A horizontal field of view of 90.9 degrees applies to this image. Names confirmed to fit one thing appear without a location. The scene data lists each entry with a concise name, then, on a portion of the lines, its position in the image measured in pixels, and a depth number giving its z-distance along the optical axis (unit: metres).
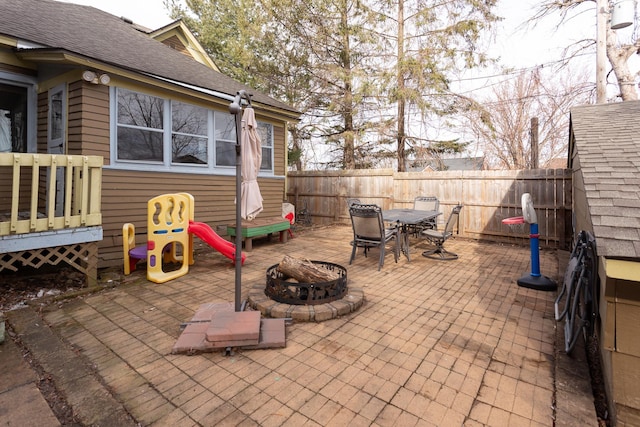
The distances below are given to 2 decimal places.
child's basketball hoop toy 4.32
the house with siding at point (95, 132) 4.07
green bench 6.57
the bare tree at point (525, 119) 15.48
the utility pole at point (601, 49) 8.06
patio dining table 5.83
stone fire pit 3.29
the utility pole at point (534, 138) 12.60
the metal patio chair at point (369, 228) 5.16
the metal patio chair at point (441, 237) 5.89
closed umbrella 3.50
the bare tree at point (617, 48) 9.46
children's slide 5.06
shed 1.87
